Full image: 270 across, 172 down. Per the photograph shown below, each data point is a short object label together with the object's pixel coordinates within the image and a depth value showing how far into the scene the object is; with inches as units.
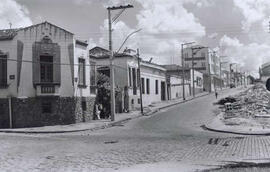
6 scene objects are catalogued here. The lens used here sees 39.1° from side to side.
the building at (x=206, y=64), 3922.0
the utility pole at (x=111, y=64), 1224.2
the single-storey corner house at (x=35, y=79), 1144.8
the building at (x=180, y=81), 2529.3
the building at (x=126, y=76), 1658.5
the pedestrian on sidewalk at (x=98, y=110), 1339.8
